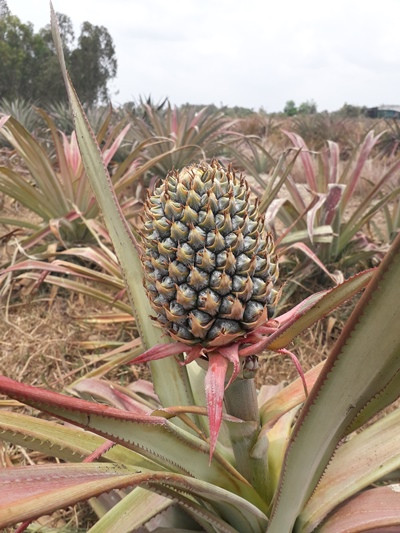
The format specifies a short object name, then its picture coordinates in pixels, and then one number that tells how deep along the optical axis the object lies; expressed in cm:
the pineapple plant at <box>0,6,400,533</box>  51
